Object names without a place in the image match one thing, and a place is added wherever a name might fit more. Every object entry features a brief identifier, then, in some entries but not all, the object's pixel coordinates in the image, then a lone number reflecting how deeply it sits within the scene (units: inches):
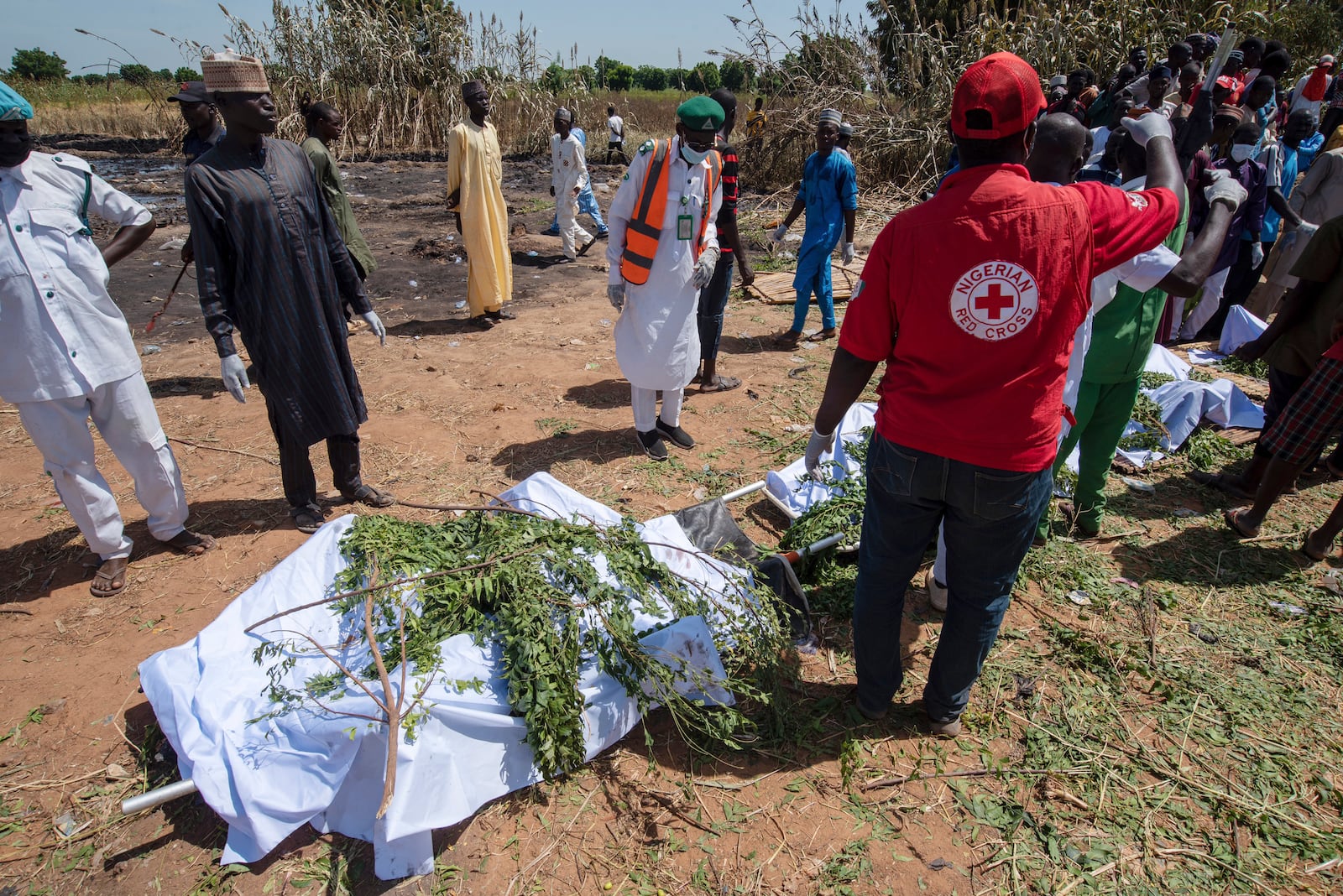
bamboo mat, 308.2
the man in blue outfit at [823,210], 236.1
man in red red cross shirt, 70.3
